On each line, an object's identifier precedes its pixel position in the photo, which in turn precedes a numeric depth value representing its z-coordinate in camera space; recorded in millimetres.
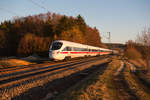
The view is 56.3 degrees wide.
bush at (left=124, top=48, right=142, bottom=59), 34700
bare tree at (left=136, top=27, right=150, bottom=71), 12672
